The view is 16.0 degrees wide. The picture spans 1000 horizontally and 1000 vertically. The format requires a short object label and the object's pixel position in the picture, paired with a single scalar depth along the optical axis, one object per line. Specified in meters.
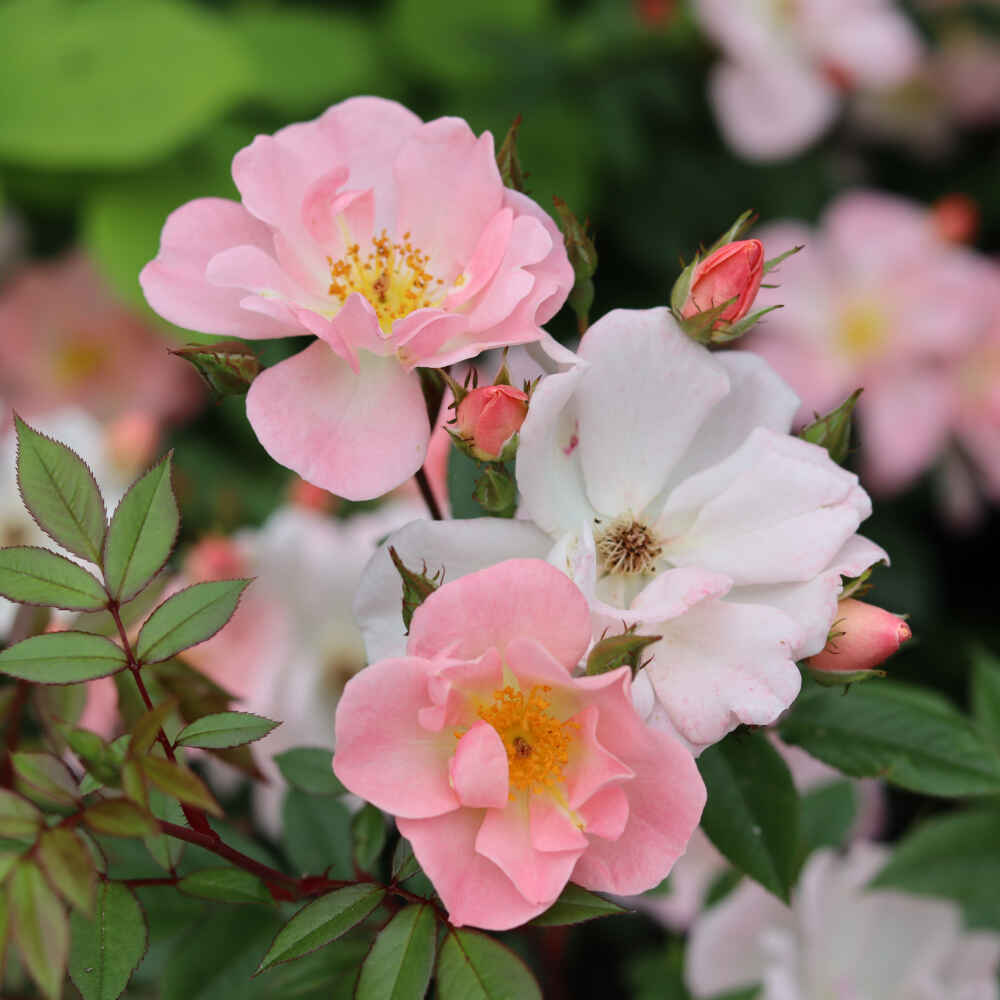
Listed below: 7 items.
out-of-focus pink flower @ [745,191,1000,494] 0.85
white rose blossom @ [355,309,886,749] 0.47
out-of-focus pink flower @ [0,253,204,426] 0.93
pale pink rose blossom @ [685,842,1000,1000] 0.58
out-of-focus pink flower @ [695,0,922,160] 0.89
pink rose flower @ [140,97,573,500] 0.48
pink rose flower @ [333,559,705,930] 0.46
